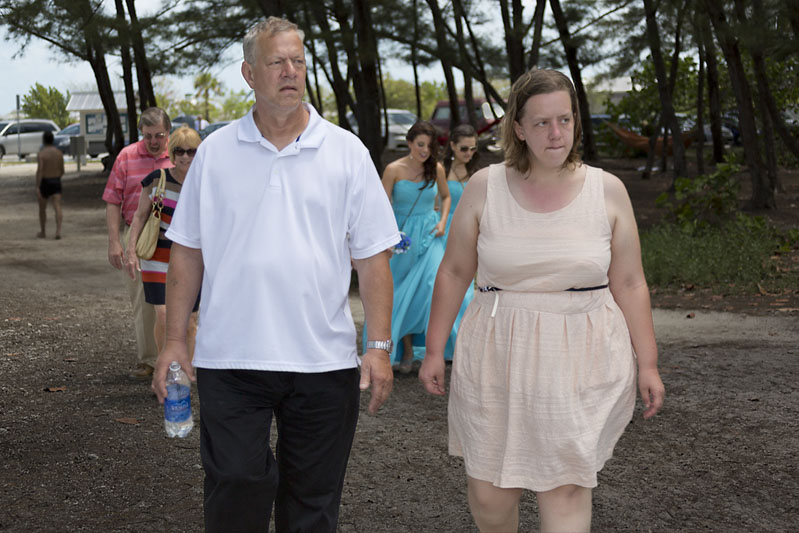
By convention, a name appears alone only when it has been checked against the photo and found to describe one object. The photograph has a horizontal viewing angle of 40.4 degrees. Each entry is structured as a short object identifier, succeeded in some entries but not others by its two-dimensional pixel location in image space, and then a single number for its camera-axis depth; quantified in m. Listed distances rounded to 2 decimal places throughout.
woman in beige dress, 3.29
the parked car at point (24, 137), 47.79
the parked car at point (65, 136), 45.56
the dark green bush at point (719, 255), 11.53
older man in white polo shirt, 3.20
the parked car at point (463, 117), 28.56
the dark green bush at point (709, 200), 14.40
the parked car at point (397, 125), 38.47
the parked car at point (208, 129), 37.56
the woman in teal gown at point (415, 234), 7.92
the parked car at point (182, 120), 50.53
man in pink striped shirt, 7.07
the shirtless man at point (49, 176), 17.84
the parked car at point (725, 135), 39.53
